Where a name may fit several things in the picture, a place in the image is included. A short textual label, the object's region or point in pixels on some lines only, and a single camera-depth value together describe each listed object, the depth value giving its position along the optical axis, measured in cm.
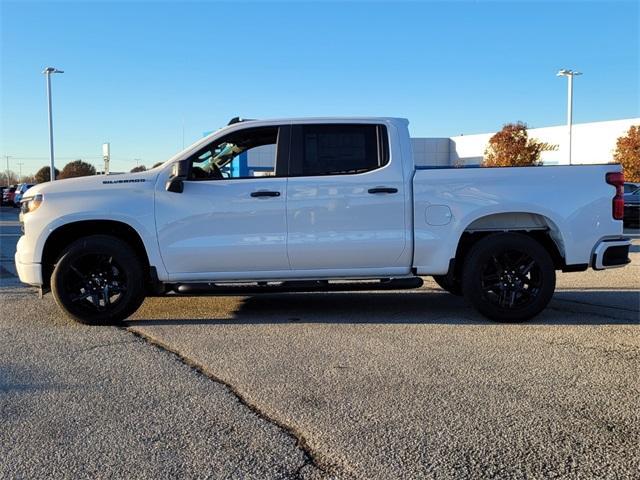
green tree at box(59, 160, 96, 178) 6034
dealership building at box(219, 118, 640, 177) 4269
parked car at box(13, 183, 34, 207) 3971
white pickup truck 619
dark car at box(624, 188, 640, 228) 2086
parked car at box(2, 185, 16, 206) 4634
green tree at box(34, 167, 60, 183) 6722
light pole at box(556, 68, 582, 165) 3338
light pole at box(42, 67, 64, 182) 3483
